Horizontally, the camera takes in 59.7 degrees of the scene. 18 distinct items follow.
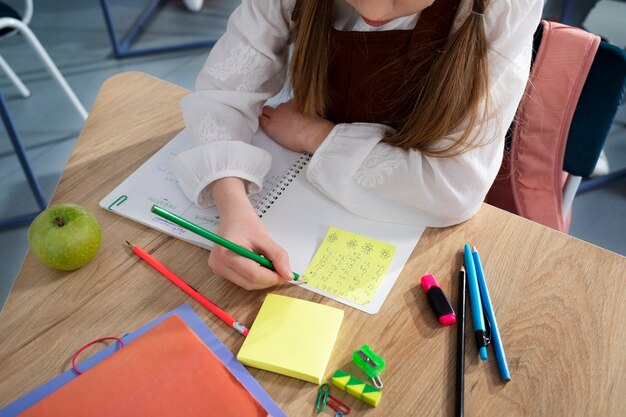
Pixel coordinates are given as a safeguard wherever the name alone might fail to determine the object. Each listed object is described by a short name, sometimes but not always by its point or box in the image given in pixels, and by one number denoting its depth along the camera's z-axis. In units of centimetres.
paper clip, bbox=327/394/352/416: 61
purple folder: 61
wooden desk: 62
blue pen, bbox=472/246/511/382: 64
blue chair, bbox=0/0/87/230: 160
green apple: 72
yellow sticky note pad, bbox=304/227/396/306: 73
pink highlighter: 68
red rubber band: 65
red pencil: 68
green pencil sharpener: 63
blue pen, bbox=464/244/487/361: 66
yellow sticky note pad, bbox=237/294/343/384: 64
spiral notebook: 77
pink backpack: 93
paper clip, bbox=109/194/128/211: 84
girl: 78
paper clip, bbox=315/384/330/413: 61
